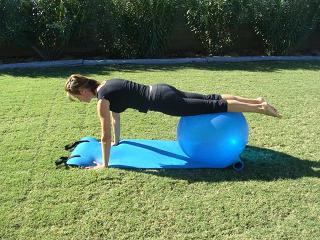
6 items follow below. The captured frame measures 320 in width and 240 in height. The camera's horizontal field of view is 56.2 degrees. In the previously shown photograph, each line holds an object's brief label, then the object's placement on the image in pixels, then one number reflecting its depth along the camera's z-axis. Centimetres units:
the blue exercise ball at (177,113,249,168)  310
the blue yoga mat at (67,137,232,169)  329
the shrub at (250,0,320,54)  662
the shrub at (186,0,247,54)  655
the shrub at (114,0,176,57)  643
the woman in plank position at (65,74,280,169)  315
